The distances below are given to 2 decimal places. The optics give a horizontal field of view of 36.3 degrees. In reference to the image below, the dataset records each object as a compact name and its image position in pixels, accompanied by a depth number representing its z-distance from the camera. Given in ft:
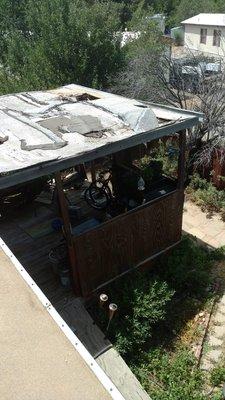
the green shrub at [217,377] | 21.22
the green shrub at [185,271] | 26.22
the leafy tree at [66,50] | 43.70
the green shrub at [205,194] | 38.14
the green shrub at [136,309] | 21.53
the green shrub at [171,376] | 20.14
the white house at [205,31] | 113.80
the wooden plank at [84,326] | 20.56
